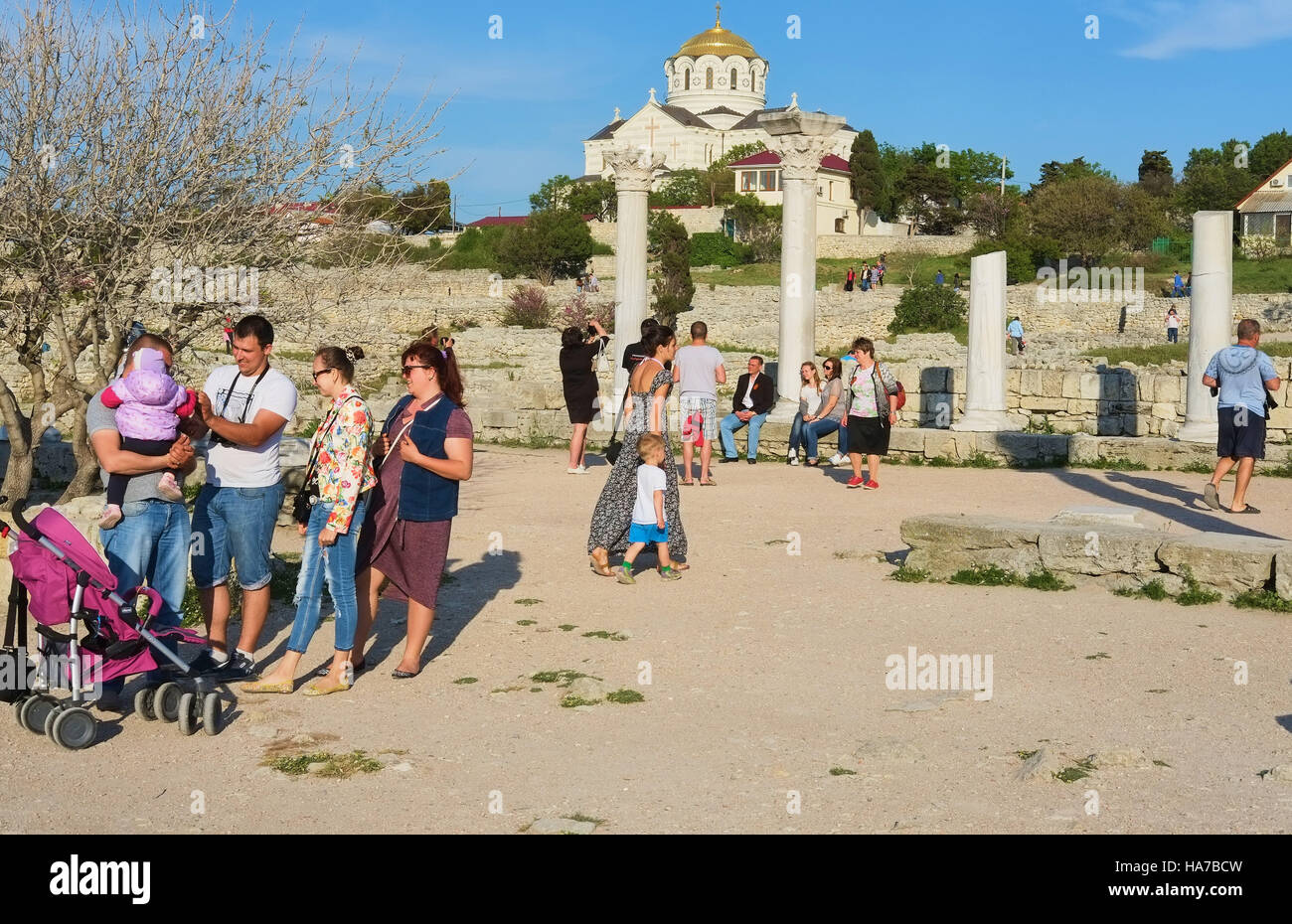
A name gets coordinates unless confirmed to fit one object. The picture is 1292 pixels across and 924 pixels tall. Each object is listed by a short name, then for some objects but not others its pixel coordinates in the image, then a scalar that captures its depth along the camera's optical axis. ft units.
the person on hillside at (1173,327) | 132.05
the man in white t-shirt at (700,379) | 44.19
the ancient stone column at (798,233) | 61.72
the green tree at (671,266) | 168.66
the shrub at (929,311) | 153.58
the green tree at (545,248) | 202.59
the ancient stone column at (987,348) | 55.93
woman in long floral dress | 29.84
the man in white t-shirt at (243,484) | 20.89
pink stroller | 18.12
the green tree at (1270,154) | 277.44
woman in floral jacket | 20.61
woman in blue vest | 21.76
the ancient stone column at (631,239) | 61.46
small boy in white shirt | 29.40
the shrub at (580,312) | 154.92
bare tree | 35.65
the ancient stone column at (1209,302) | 48.11
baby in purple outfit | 19.86
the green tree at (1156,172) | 258.98
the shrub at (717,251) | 214.90
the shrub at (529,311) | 158.20
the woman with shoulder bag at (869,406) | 42.78
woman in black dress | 46.73
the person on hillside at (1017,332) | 131.35
